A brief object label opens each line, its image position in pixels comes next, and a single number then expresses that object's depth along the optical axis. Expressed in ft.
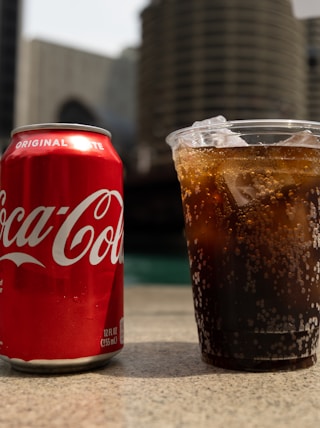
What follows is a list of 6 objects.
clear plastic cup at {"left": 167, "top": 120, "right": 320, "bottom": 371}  1.07
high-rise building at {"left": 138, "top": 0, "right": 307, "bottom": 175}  107.91
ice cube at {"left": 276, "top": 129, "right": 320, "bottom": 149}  1.09
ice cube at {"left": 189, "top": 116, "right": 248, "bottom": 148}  1.10
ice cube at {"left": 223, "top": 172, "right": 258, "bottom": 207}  1.07
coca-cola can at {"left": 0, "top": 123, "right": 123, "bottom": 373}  1.04
